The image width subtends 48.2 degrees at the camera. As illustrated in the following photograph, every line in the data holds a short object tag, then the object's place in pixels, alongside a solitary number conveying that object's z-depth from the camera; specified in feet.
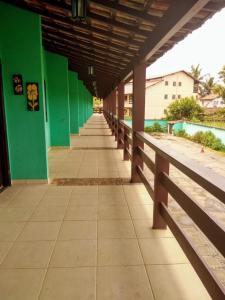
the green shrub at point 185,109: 92.39
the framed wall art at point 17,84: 13.30
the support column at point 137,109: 14.05
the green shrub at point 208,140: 56.39
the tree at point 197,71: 162.50
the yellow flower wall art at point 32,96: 13.53
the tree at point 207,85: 159.94
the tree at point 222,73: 78.74
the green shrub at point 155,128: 81.15
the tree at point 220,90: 76.64
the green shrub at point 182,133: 75.46
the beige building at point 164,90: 118.83
